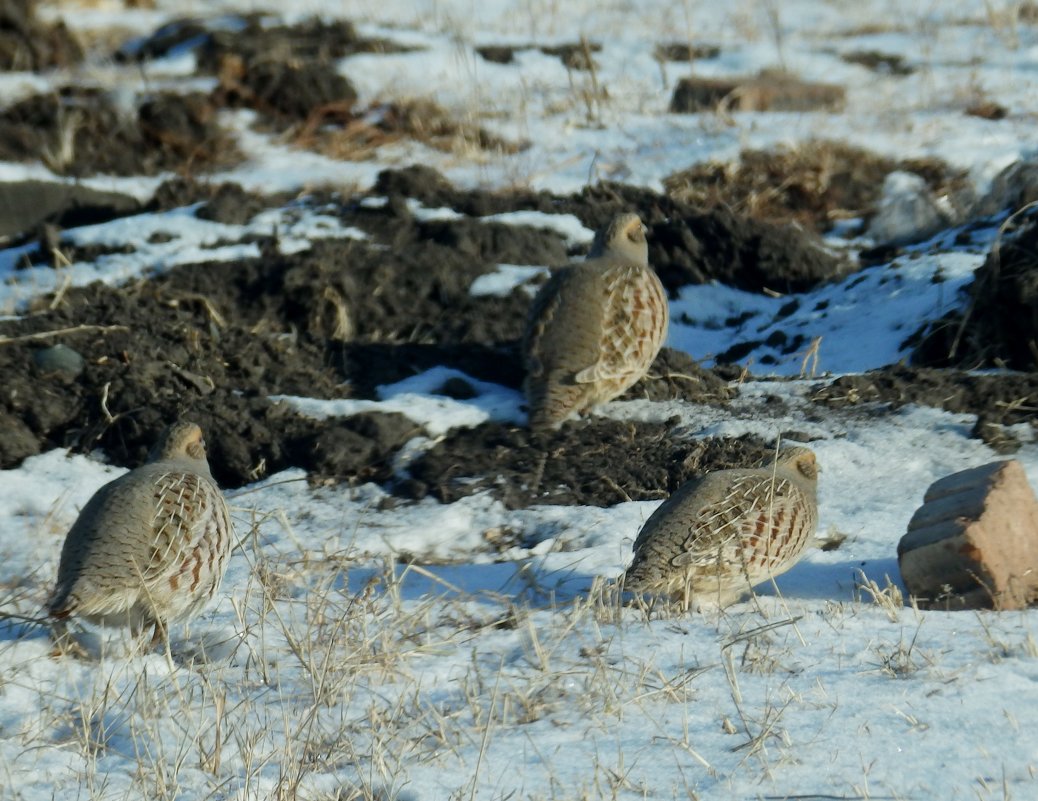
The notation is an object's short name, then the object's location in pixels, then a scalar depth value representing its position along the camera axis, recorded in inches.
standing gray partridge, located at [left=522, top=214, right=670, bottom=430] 495.8
